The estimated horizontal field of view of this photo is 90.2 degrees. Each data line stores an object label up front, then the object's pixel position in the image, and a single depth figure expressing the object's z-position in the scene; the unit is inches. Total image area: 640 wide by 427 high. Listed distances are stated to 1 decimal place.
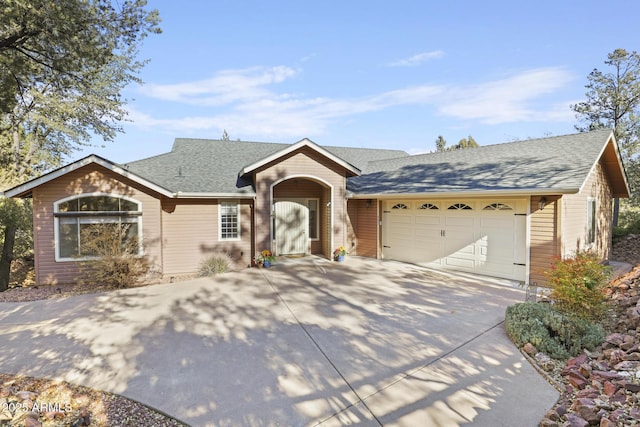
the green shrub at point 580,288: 215.8
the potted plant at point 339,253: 465.1
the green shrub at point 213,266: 404.8
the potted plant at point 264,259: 428.8
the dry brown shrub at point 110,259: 342.3
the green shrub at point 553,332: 182.9
